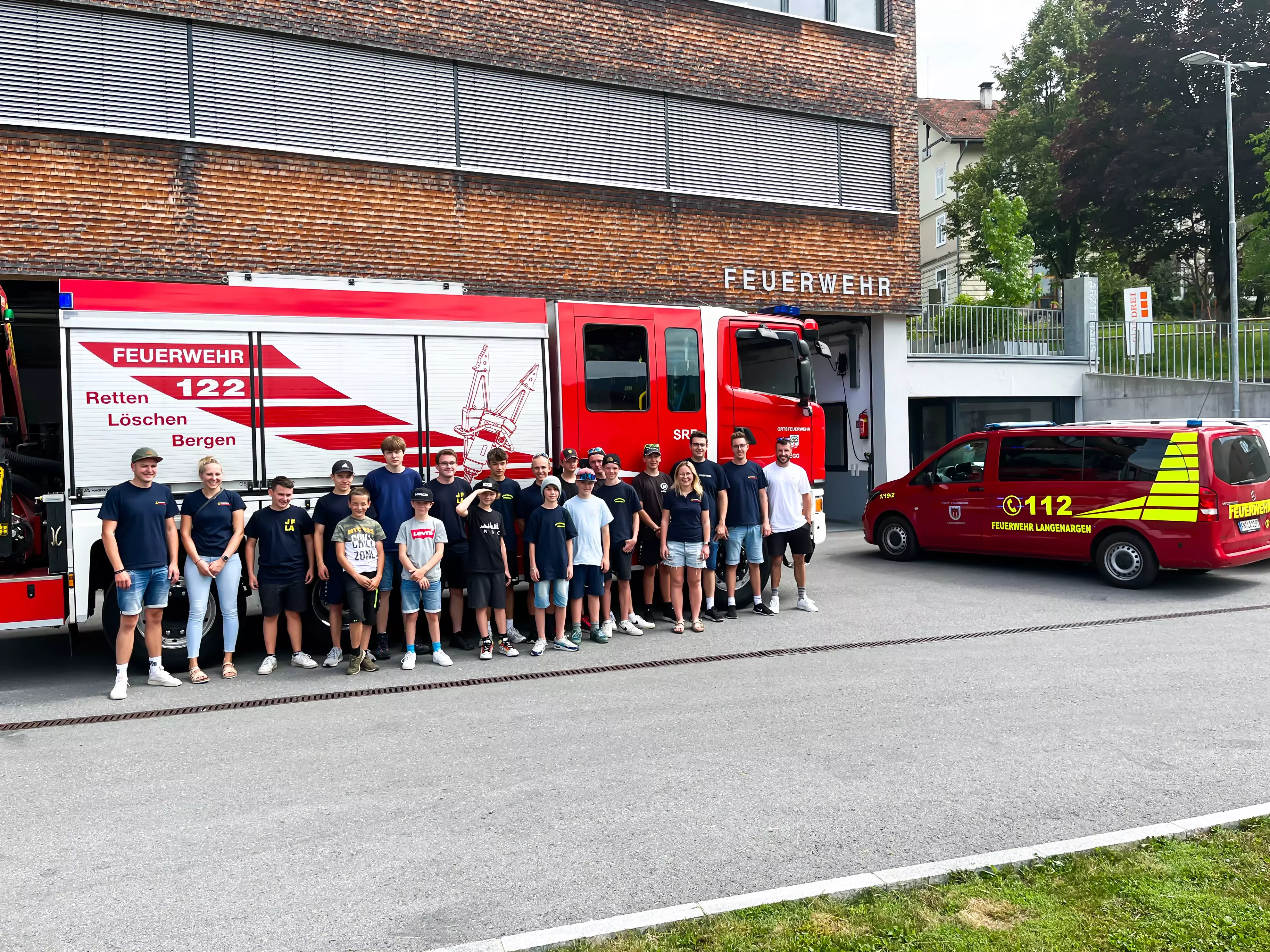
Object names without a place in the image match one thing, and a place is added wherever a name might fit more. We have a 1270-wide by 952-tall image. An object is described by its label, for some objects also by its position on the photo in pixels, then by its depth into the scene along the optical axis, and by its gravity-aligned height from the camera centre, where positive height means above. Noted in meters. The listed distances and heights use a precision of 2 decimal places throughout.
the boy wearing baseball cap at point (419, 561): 7.71 -0.78
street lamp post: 17.75 +4.78
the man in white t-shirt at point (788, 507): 9.77 -0.56
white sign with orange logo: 20.20 +2.44
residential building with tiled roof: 43.97 +13.74
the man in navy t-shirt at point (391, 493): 7.86 -0.23
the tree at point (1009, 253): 25.52 +5.16
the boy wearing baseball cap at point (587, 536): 8.41 -0.69
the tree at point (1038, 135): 34.56 +11.52
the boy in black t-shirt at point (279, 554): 7.55 -0.67
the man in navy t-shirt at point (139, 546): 7.00 -0.53
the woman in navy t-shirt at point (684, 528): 8.92 -0.68
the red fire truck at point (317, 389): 7.34 +0.67
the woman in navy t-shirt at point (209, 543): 7.35 -0.55
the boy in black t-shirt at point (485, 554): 7.94 -0.76
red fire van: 10.24 -0.62
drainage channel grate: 6.43 -1.66
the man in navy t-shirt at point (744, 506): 9.41 -0.52
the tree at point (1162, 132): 28.17 +9.48
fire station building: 12.24 +4.64
